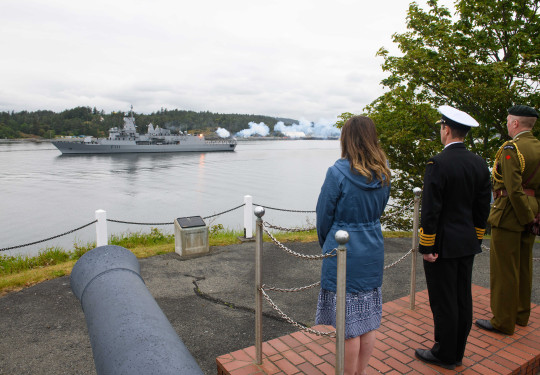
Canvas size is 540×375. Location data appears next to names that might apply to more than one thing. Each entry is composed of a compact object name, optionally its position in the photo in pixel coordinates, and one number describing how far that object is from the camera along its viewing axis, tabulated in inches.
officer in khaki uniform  133.5
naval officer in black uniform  113.1
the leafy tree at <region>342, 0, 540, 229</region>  390.9
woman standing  96.1
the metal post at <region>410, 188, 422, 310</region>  156.5
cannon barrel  65.9
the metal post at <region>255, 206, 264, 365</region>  115.5
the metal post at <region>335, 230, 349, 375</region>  89.4
